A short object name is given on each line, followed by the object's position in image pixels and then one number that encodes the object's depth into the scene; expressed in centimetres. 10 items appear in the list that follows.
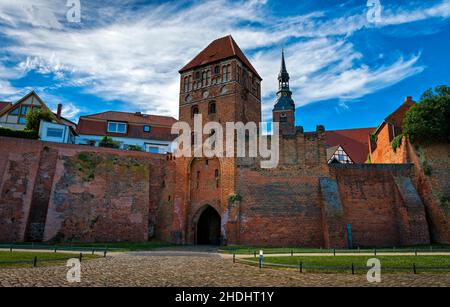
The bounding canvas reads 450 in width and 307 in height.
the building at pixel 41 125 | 3544
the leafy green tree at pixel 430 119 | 2508
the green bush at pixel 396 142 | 2831
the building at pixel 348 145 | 4706
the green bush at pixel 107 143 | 3603
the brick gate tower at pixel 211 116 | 2858
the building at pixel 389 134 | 3108
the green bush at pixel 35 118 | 3482
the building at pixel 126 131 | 4178
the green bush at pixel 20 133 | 2792
